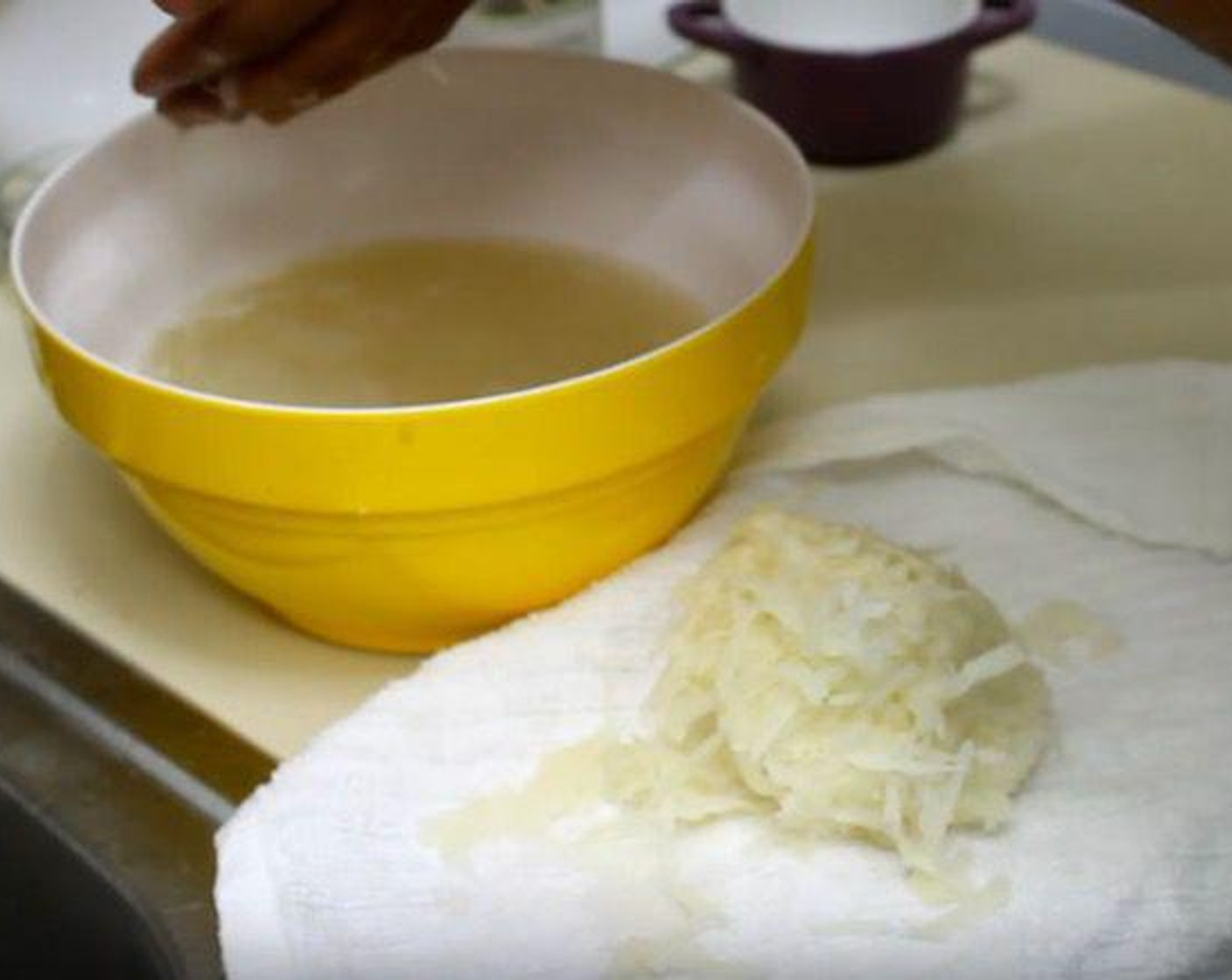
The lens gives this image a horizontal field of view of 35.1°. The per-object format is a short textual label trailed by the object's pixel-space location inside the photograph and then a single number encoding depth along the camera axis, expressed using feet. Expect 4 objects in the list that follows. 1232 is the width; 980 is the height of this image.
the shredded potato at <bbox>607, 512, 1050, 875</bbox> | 1.61
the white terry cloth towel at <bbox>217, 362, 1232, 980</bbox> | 1.55
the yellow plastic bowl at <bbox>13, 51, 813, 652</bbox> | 1.74
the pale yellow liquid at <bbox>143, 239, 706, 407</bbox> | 2.08
